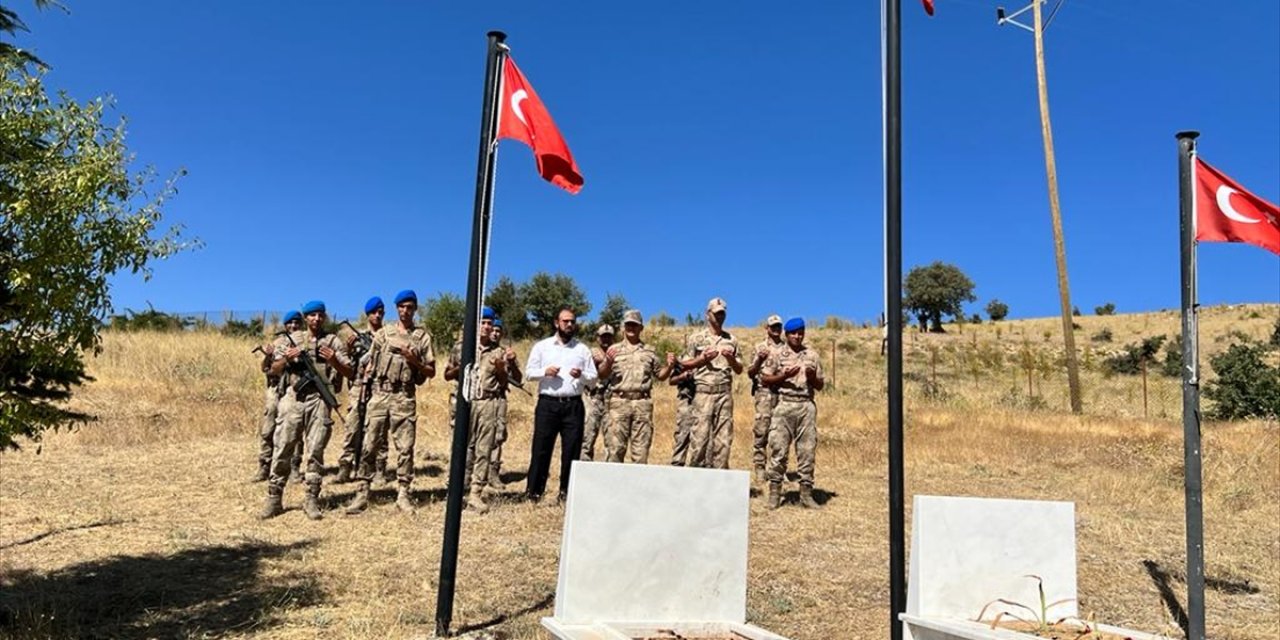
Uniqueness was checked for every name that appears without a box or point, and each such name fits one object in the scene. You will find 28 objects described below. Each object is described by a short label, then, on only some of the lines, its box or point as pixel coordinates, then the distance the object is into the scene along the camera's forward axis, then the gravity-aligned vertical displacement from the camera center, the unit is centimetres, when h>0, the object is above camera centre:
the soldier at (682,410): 995 +0
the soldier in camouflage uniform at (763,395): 966 +22
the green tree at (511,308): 3359 +373
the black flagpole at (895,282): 416 +68
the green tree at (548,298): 3388 +421
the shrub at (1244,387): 1986 +110
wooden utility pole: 1861 +453
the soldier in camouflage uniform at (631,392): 937 +18
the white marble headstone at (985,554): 442 -71
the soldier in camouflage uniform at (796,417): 895 -3
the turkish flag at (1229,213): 537 +137
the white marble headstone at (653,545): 424 -71
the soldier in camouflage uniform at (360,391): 883 +3
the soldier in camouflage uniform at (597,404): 1002 +3
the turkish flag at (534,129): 524 +169
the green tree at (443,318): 2781 +275
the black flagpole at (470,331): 487 +41
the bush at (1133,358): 3250 +274
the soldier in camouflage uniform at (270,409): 923 -19
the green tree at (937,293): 4734 +703
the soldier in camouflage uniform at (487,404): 874 -3
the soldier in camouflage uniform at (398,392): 834 +6
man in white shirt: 859 +18
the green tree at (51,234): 382 +70
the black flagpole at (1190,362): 523 +42
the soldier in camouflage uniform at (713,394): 948 +20
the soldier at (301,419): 810 -24
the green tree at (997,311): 5328 +697
